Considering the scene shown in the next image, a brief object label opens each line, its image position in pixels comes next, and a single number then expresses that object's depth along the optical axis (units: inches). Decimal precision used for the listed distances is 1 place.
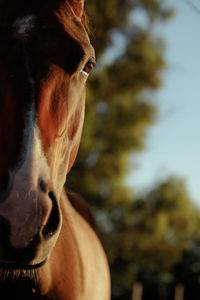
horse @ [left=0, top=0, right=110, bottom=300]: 53.4
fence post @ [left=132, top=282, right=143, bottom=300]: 621.1
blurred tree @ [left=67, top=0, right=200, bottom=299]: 497.0
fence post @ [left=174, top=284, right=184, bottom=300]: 816.7
